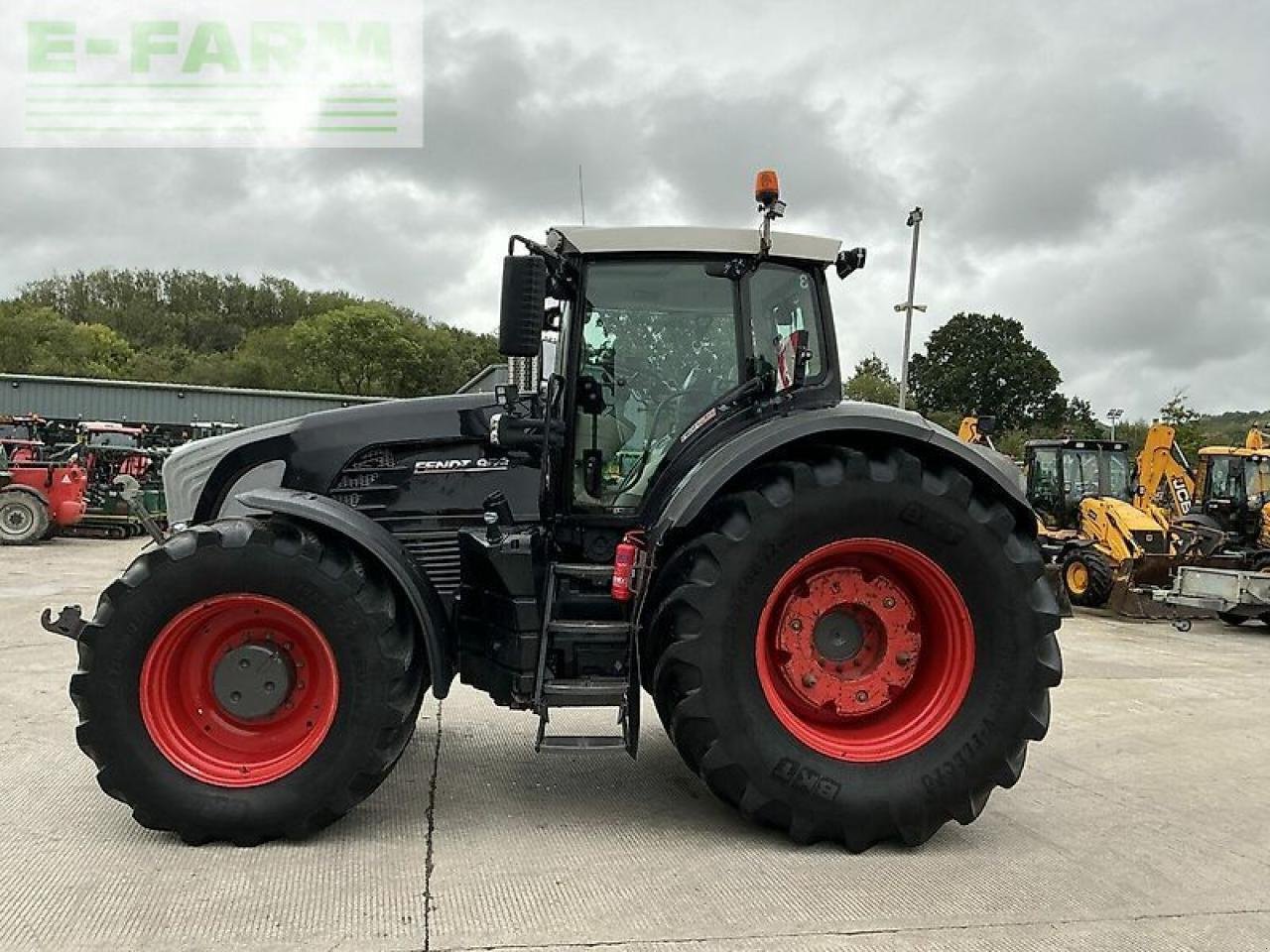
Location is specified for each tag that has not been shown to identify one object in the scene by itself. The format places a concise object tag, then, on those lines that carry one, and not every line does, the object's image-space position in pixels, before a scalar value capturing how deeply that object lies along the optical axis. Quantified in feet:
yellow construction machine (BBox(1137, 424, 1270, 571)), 42.47
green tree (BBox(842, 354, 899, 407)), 152.43
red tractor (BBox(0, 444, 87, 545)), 51.37
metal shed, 90.22
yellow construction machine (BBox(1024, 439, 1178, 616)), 38.65
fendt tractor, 11.56
